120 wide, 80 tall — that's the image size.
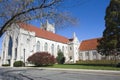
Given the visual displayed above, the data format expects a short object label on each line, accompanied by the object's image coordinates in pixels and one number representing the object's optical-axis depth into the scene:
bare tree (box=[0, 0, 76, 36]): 3.83
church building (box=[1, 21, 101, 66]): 26.29
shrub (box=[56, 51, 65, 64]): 30.88
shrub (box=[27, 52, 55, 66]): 20.89
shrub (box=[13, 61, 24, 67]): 23.19
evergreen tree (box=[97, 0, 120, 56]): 17.18
